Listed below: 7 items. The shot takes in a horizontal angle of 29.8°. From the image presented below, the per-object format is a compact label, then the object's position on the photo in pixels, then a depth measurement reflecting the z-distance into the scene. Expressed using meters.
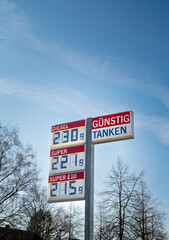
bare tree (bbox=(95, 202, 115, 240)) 21.97
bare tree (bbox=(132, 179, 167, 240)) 22.77
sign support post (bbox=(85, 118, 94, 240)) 14.44
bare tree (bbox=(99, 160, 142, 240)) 21.69
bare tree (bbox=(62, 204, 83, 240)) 41.06
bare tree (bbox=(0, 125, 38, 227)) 21.00
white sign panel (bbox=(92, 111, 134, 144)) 15.11
